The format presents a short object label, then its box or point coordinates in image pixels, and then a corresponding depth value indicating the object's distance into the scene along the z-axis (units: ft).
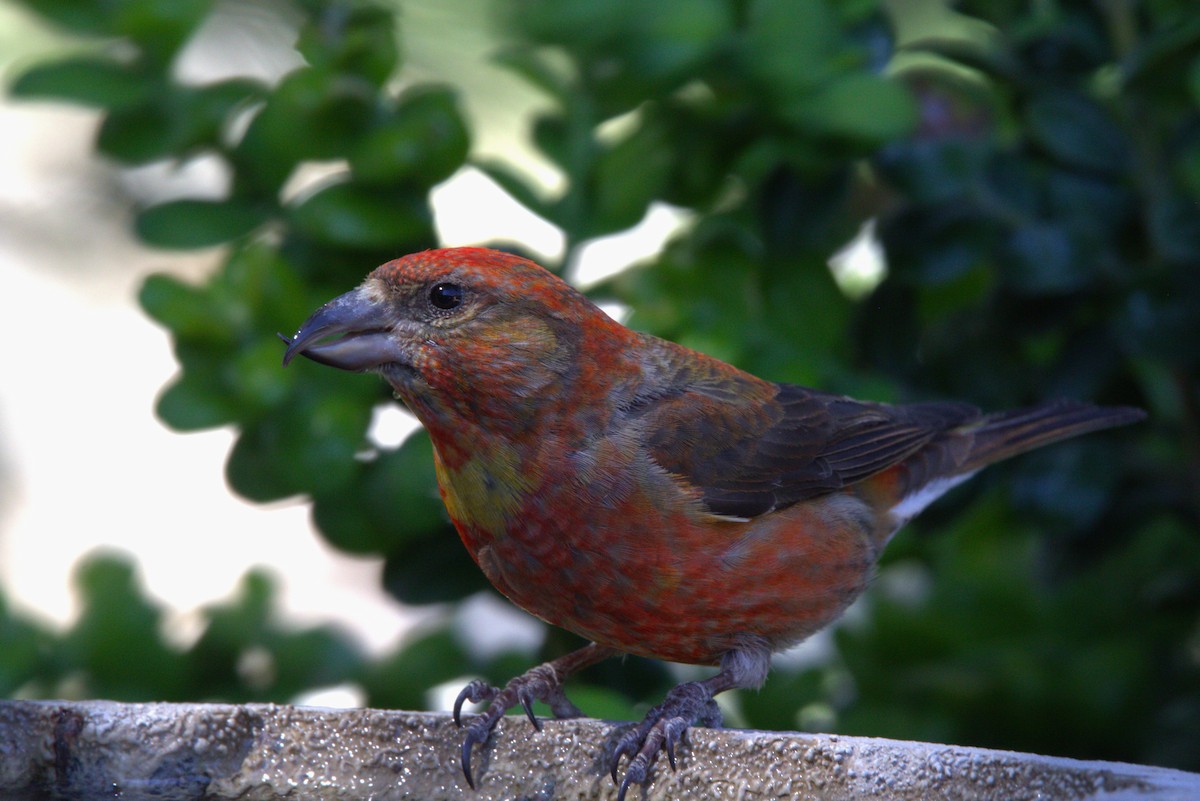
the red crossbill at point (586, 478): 14.99
